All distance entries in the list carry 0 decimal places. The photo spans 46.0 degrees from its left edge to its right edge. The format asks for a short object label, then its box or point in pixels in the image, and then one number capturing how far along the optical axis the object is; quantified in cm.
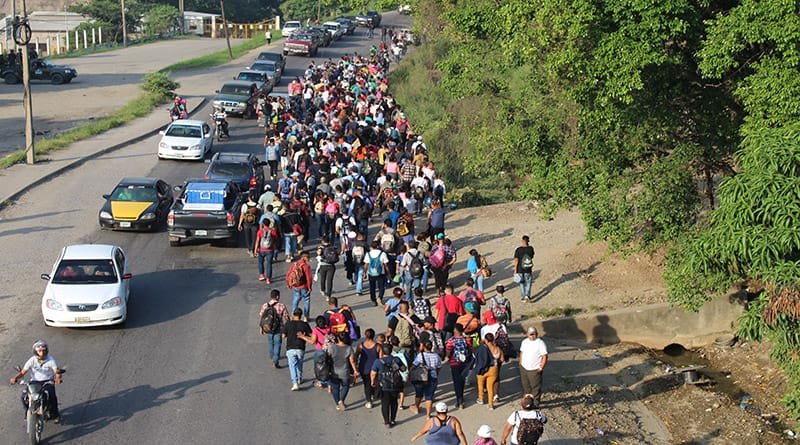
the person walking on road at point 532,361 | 1479
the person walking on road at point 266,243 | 2094
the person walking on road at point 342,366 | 1430
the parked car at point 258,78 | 4878
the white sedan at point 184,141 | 3422
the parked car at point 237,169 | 2767
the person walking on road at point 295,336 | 1484
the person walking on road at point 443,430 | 1203
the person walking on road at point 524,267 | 2006
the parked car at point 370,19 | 9020
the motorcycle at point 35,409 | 1284
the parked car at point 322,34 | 7206
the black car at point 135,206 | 2450
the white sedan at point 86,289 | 1733
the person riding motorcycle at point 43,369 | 1333
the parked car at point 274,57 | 5828
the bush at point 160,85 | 5119
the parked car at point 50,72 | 5562
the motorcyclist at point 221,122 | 3888
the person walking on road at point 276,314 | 1565
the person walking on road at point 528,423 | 1220
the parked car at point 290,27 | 7912
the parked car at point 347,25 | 8512
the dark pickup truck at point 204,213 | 2327
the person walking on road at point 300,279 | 1806
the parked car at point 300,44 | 6731
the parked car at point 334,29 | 7844
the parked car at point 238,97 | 4400
